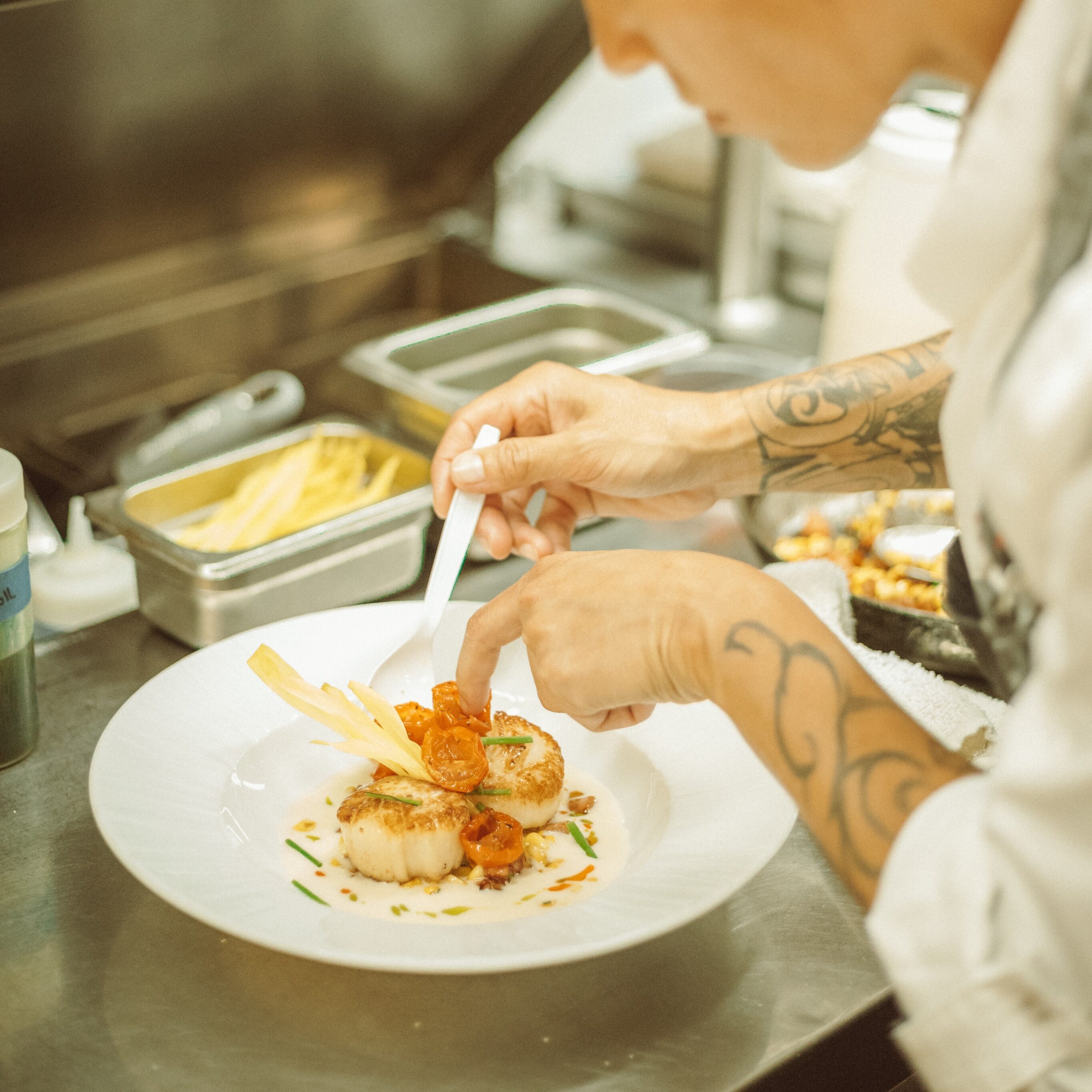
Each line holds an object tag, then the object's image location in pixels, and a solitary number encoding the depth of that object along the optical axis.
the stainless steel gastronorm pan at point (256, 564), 1.47
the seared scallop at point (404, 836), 1.12
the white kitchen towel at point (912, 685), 1.33
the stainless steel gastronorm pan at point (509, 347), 1.92
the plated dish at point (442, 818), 1.12
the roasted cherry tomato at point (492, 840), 1.14
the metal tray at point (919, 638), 1.40
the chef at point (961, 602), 0.71
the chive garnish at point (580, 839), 1.19
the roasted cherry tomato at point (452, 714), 1.26
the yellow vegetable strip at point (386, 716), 1.22
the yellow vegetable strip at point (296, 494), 1.66
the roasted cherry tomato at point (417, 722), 1.26
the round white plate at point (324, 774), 0.98
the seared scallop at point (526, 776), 1.19
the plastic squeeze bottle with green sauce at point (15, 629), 1.17
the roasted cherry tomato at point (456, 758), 1.20
